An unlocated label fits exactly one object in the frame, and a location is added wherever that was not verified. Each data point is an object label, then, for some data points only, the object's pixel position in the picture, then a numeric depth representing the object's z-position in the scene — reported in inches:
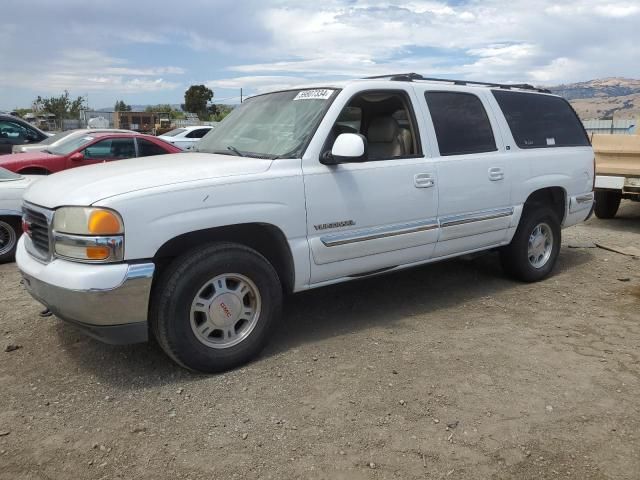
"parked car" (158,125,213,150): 673.0
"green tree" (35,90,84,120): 2135.8
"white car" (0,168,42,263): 250.7
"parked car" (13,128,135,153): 405.4
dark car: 489.1
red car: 351.1
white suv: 128.3
